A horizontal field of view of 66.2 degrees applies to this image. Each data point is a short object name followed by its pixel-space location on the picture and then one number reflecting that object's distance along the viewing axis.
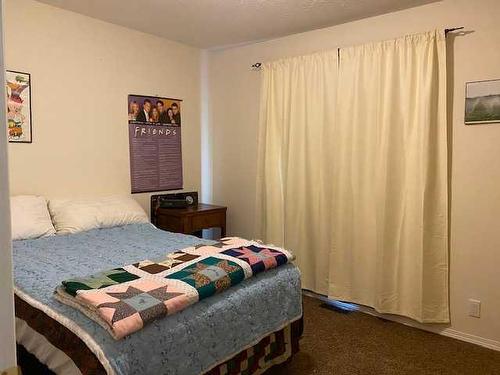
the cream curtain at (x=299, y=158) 3.24
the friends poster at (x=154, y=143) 3.53
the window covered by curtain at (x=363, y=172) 2.71
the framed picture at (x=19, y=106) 2.73
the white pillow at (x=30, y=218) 2.51
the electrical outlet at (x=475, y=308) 2.62
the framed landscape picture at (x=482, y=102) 2.48
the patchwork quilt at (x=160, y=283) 1.40
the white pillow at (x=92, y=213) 2.80
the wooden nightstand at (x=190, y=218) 3.44
